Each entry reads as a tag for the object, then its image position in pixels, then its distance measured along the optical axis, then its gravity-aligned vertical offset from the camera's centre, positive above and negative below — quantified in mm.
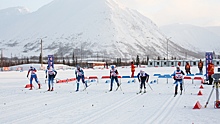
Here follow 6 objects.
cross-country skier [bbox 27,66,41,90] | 23309 -648
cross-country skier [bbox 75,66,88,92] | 22353 -560
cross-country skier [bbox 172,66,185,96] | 19111 -696
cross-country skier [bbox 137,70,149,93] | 20594 -747
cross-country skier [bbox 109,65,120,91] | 22150 -628
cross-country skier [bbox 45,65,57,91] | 22139 -691
